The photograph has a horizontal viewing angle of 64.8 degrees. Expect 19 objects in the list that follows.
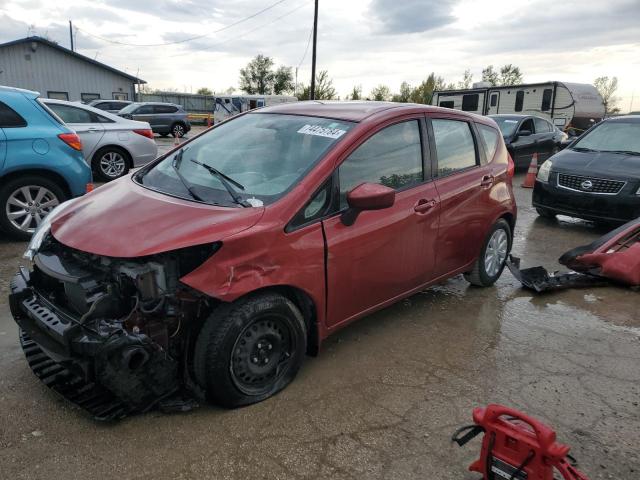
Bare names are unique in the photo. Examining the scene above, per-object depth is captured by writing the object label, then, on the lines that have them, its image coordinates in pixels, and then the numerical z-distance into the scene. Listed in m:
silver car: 8.84
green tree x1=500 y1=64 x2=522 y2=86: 50.06
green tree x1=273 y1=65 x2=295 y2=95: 55.53
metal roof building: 27.02
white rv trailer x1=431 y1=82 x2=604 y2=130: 18.48
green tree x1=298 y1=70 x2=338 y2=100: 39.59
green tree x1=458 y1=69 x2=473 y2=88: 47.32
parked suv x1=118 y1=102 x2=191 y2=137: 21.67
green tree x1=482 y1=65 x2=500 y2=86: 50.97
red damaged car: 2.47
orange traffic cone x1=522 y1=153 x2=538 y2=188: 10.95
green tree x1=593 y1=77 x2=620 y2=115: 58.01
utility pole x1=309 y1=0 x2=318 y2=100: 27.13
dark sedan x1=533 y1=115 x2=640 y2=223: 6.55
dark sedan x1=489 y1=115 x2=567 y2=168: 12.38
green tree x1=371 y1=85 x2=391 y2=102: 44.44
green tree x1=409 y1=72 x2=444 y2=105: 42.97
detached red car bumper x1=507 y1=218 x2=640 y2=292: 4.83
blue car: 5.46
